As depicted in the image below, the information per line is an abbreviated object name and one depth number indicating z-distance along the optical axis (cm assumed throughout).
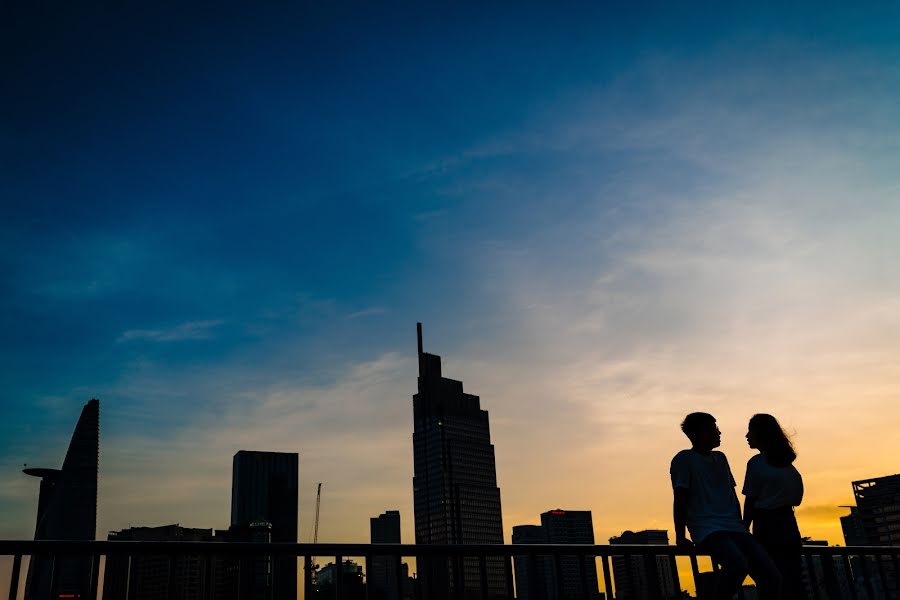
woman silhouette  716
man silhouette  655
